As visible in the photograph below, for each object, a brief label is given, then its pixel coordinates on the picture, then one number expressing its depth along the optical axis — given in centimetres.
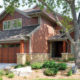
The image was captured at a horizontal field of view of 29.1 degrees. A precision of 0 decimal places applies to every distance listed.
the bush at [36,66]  1369
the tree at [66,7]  1317
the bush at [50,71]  1161
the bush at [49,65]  1338
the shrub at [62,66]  1295
